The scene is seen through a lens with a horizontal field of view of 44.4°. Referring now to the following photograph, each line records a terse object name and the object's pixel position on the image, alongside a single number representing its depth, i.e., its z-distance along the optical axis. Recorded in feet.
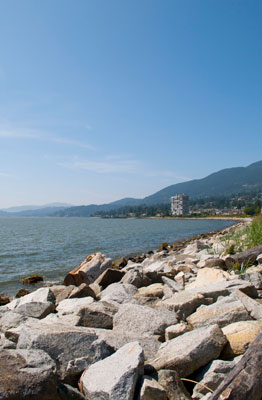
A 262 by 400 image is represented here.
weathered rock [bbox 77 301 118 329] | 15.48
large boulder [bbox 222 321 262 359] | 11.77
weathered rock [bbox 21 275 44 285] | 46.01
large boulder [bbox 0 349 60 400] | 9.02
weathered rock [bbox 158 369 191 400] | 10.27
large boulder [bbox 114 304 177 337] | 14.34
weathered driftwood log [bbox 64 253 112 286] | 34.37
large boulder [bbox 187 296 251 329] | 14.32
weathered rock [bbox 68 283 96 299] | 23.17
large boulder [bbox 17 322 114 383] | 11.56
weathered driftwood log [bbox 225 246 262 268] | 28.53
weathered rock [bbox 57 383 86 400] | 10.03
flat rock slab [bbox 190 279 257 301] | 18.35
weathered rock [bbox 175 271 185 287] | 26.46
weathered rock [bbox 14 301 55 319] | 18.47
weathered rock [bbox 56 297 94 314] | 19.43
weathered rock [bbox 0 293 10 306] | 28.69
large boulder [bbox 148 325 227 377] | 11.24
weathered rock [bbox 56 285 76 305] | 24.54
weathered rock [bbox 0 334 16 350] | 12.74
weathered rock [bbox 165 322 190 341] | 13.53
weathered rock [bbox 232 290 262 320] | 14.80
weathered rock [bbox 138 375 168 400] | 9.85
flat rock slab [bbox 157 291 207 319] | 16.53
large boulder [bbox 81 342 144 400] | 9.69
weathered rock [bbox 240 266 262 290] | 21.08
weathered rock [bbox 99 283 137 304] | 20.59
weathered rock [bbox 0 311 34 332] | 16.01
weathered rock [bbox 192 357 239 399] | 10.59
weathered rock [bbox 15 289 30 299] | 34.52
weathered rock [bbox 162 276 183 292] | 23.07
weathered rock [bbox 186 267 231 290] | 22.97
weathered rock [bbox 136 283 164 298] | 22.26
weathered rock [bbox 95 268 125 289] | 30.11
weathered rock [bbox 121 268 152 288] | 26.78
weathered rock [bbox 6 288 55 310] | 23.71
